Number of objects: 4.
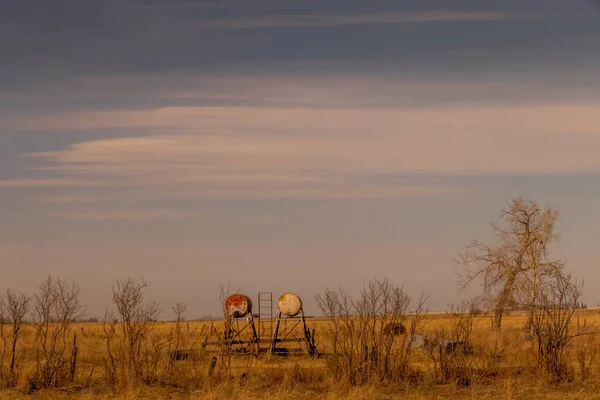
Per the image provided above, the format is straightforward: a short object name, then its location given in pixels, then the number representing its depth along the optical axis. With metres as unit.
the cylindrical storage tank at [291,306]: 37.44
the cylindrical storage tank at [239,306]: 37.12
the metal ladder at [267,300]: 37.18
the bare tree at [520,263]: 49.94
